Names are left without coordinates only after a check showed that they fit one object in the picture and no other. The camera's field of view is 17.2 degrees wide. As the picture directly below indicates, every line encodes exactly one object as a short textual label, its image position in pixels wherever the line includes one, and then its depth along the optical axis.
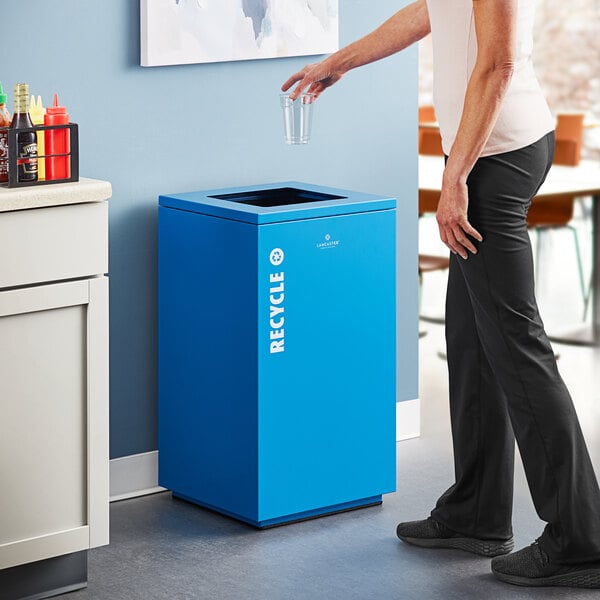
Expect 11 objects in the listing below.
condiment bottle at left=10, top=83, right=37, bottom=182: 4.39
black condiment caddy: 4.35
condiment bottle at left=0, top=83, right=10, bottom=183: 4.42
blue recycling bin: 5.09
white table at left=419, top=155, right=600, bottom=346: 8.25
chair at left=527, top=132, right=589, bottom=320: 8.81
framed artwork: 5.40
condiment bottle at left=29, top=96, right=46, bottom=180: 4.46
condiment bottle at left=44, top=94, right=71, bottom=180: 4.49
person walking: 4.39
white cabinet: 4.32
